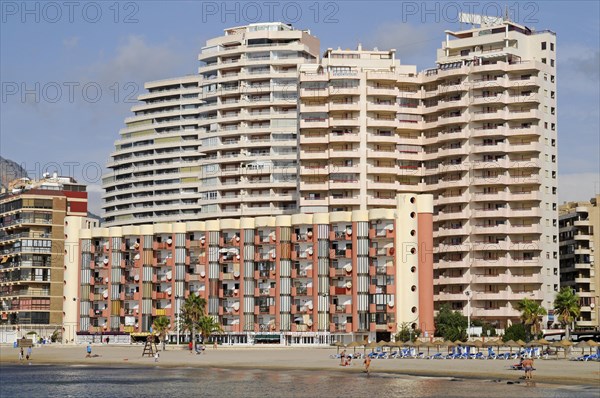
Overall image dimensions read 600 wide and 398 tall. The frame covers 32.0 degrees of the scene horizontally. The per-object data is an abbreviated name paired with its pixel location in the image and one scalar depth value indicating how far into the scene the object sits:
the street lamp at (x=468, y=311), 153.55
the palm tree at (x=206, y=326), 157.38
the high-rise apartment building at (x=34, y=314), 198.00
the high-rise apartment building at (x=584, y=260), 185.62
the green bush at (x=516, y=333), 146.25
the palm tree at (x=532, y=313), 152.88
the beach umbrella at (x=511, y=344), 117.50
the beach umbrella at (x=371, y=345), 128.29
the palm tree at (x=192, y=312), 158.25
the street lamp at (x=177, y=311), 166.01
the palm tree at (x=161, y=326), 161.50
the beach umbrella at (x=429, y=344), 123.00
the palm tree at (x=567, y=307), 153.88
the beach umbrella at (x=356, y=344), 129.75
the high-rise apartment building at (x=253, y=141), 192.38
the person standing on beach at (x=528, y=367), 91.79
